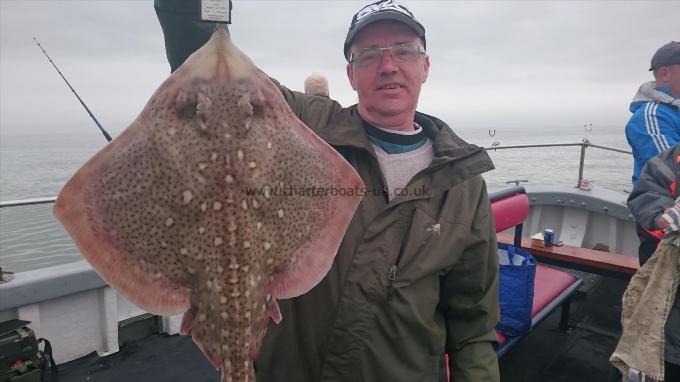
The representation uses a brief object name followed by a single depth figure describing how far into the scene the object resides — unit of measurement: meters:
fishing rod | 2.36
